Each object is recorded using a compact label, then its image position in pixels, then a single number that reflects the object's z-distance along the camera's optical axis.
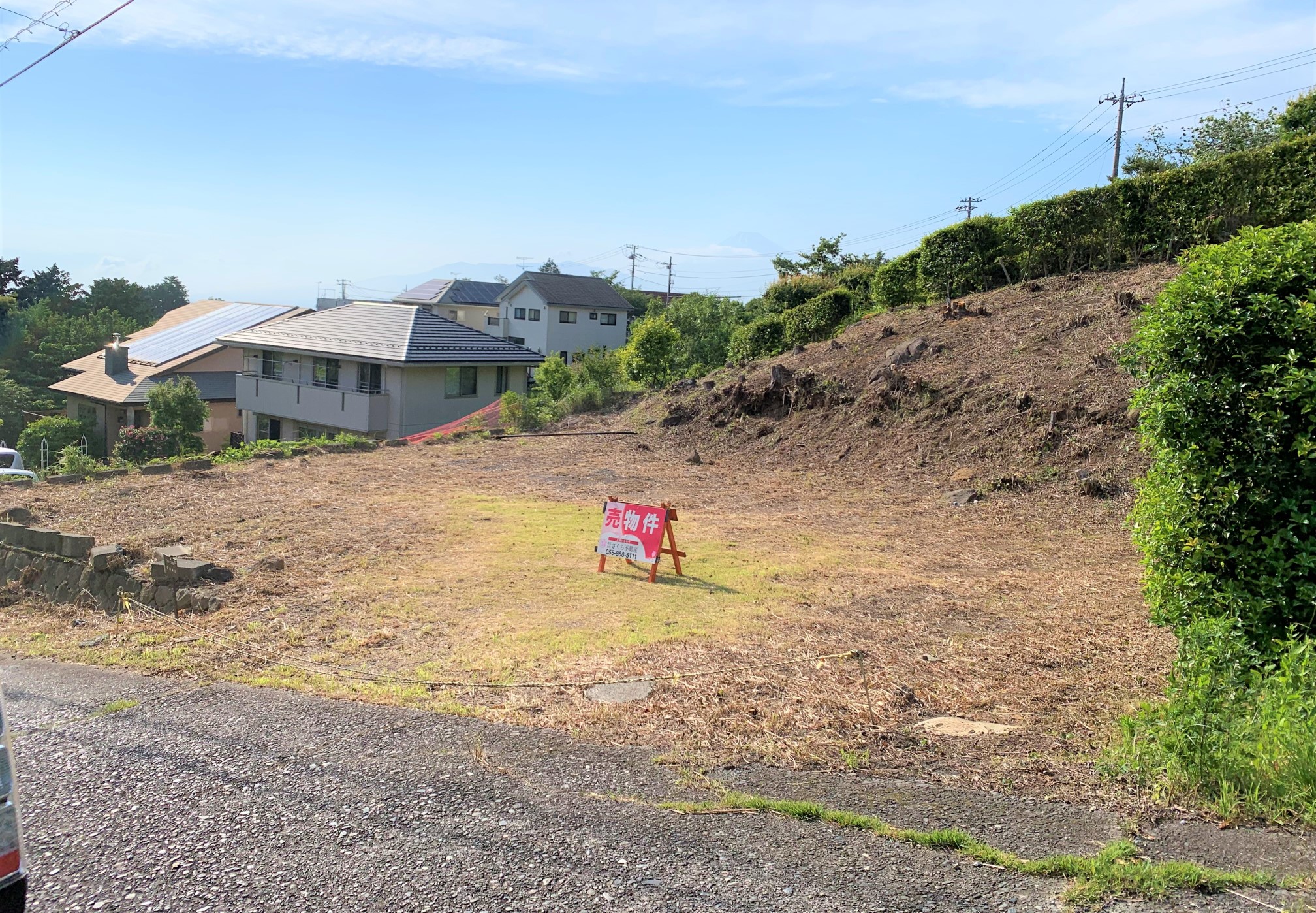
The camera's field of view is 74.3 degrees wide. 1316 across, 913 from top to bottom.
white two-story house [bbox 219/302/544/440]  23.50
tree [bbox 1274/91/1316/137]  16.53
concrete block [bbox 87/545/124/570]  7.73
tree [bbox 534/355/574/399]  22.12
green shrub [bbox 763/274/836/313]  23.91
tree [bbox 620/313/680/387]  22.12
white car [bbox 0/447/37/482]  18.50
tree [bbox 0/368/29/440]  32.50
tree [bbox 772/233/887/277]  31.27
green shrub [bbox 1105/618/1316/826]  3.36
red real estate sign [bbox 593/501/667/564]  8.09
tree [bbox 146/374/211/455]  23.78
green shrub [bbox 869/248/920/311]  20.31
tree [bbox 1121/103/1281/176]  23.52
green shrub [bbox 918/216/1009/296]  18.59
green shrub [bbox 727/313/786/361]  22.45
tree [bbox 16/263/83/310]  47.53
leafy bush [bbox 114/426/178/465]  23.27
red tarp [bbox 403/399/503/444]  18.44
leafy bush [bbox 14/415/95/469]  25.80
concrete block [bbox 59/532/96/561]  8.00
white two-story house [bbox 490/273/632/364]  42.44
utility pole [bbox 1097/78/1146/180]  32.16
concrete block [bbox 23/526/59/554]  8.24
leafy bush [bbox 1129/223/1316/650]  4.02
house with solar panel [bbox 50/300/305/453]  27.89
